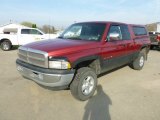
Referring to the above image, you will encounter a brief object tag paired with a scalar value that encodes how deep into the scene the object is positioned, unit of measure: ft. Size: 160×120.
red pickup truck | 8.22
